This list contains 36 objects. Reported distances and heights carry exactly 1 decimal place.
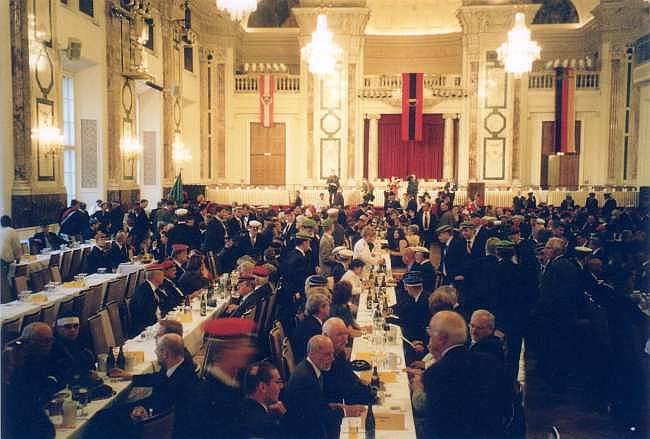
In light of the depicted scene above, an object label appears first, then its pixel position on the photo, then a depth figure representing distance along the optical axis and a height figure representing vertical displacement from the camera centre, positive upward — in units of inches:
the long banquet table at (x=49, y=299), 264.2 -54.3
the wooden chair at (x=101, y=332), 227.0 -54.3
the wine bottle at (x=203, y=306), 280.8 -55.2
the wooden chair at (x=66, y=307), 269.3 -54.1
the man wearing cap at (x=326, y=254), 359.3 -40.3
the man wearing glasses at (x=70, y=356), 188.2 -53.8
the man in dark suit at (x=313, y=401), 152.8 -52.7
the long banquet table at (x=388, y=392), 159.0 -60.3
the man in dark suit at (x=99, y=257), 390.9 -46.6
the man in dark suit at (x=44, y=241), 428.8 -42.1
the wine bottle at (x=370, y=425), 154.9 -59.1
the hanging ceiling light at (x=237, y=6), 355.9 +97.3
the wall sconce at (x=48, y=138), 476.7 +31.3
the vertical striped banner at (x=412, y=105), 927.0 +112.3
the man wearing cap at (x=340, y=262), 319.3 -41.6
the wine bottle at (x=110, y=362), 198.7 -56.2
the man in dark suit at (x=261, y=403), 143.9 -51.7
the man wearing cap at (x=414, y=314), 239.6 -48.9
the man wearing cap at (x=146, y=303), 270.1 -51.4
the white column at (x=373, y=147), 1000.9 +55.2
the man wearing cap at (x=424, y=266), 303.4 -40.1
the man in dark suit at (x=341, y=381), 175.6 -54.8
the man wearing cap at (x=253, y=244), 425.1 -41.4
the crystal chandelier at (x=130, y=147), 648.4 +33.9
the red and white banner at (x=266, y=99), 961.5 +122.6
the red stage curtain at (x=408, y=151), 1021.8 +50.2
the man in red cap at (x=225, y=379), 138.1 -43.3
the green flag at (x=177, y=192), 675.4 -12.0
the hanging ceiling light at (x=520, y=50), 641.0 +133.0
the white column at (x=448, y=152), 987.3 +47.5
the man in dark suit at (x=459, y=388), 137.4 -44.7
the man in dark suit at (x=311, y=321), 213.6 -46.2
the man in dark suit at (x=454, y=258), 358.0 -42.4
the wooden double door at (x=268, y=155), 1031.0 +42.6
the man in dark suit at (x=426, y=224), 602.5 -39.7
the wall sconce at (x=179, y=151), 812.2 +38.5
